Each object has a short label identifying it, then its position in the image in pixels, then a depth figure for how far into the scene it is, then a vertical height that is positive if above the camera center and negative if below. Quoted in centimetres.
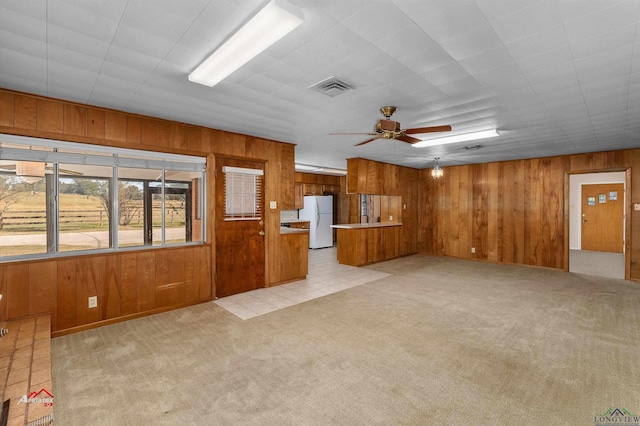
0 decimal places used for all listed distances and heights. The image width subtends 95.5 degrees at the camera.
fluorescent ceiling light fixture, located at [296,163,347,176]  806 +121
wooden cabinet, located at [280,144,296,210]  509 +57
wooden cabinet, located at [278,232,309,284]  512 -84
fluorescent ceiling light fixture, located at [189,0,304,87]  160 +110
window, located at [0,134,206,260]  298 +15
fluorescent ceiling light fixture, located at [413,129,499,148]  432 +113
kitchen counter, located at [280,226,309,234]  523 -39
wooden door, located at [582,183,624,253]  857 -26
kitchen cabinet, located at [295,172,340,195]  941 +88
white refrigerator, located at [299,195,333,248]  901 -24
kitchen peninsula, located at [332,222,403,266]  662 -81
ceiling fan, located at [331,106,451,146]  329 +93
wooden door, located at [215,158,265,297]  433 -31
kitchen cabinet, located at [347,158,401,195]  664 +78
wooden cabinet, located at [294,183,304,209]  931 +54
